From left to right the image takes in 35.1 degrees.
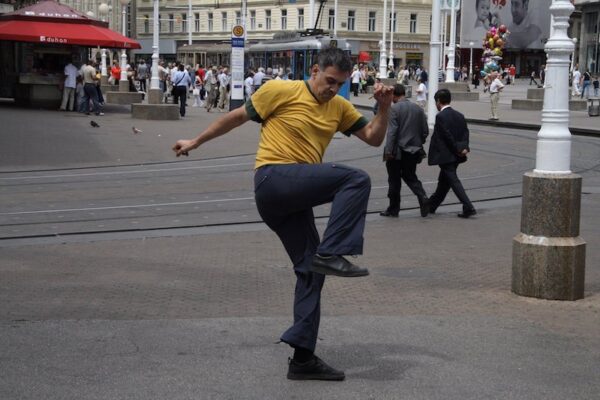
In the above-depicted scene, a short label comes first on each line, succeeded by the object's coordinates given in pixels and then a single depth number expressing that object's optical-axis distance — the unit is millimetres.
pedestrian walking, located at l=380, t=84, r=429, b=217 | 12391
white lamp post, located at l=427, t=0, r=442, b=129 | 28297
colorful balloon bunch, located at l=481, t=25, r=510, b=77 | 49344
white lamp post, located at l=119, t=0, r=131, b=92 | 43594
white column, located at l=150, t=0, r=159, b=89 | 32719
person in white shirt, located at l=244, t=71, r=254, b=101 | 39188
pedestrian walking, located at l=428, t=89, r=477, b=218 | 12508
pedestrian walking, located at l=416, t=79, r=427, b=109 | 35959
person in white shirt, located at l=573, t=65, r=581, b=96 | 50978
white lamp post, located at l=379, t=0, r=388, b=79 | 53672
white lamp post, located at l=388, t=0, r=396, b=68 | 69700
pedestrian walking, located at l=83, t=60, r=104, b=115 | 31109
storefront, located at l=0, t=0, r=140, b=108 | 33125
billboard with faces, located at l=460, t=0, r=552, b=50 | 90438
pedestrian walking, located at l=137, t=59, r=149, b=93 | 53000
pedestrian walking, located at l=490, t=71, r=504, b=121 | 31875
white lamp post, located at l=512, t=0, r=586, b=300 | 7207
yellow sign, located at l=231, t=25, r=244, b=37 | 32062
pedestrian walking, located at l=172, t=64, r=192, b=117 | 32678
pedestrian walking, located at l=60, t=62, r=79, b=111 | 32875
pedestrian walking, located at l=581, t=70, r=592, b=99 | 54806
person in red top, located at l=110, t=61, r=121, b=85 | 48781
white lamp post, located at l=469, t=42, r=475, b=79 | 86875
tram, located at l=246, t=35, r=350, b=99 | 44709
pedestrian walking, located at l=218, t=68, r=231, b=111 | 37328
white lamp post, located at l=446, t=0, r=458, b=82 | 50688
